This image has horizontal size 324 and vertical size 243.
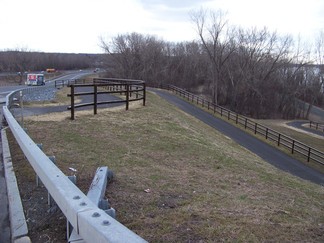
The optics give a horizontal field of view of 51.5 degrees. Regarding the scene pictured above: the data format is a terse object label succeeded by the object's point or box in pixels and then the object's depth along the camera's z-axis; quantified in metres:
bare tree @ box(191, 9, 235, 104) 51.45
